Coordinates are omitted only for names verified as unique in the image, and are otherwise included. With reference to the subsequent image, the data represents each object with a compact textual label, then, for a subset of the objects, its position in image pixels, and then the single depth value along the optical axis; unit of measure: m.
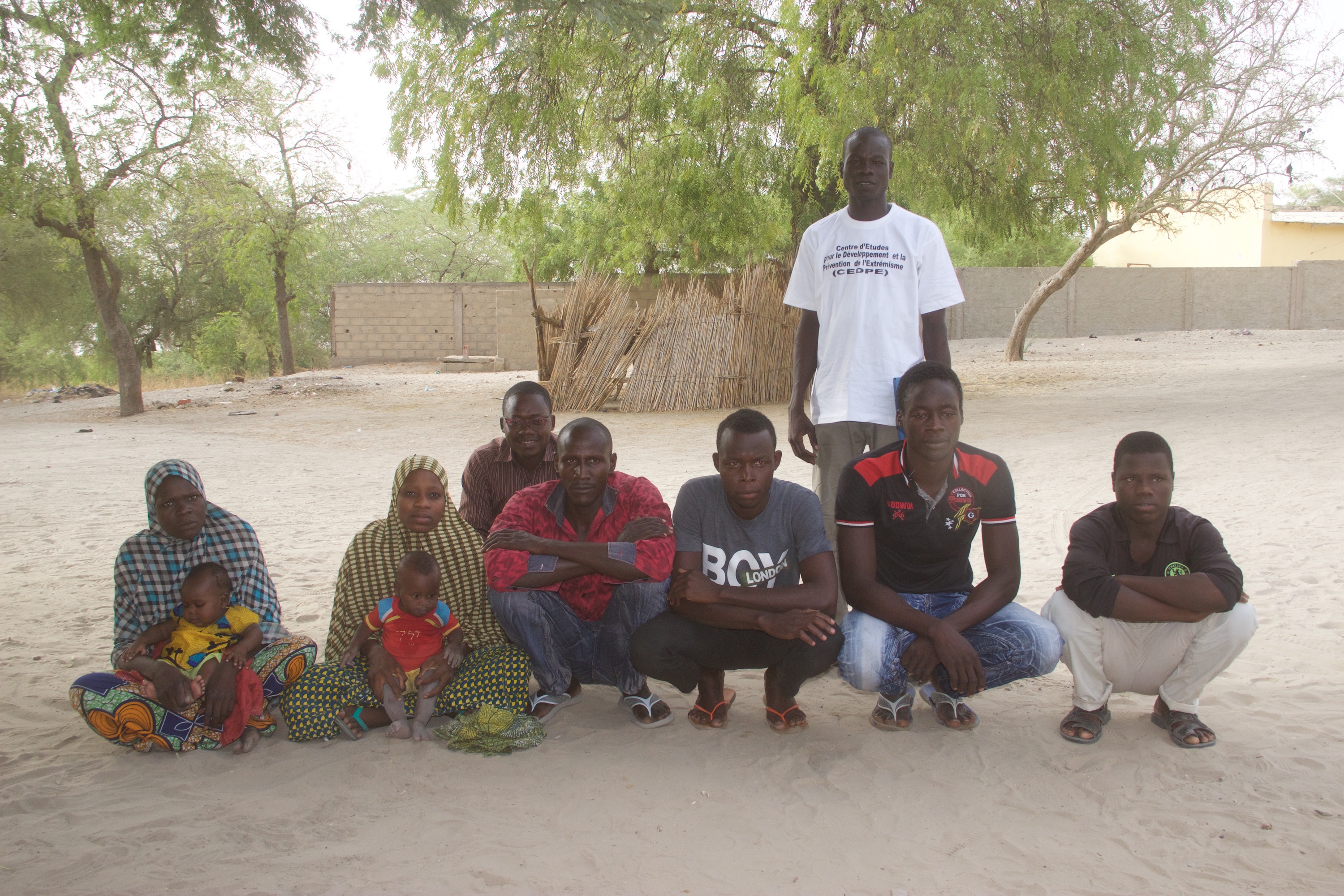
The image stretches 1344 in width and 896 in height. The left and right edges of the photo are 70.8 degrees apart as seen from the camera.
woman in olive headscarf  3.03
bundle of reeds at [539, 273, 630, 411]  12.48
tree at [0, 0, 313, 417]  11.98
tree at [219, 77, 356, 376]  20.73
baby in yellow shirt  2.99
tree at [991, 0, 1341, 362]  9.42
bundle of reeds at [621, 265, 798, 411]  12.22
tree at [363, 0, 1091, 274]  9.30
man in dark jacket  2.83
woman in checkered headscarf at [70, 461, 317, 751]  2.88
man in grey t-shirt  2.98
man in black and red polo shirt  2.93
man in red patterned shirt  3.10
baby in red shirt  3.01
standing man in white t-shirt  3.35
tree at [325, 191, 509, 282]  34.03
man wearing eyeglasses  3.68
